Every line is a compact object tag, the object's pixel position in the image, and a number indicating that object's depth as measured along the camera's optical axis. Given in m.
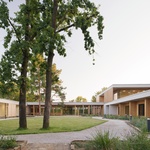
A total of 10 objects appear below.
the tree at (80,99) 61.24
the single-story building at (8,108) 27.85
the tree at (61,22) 10.40
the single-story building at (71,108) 37.83
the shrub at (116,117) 21.55
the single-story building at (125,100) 21.45
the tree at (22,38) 10.78
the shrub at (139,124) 11.94
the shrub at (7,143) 5.22
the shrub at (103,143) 4.90
